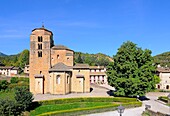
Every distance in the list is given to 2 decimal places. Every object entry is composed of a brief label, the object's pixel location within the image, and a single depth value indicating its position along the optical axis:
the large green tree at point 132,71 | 27.04
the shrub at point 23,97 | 21.67
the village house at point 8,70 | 71.70
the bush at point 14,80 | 48.92
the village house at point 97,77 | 63.37
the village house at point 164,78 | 48.90
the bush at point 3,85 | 40.99
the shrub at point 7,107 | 18.63
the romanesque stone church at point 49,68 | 33.96
